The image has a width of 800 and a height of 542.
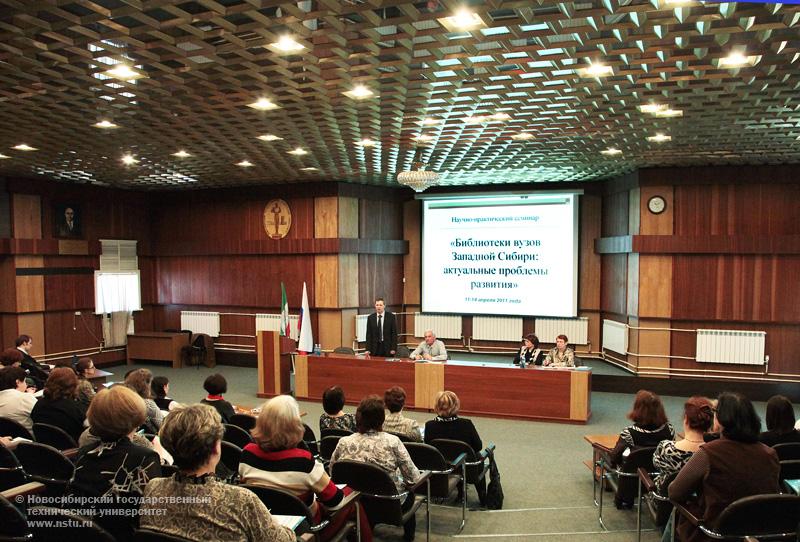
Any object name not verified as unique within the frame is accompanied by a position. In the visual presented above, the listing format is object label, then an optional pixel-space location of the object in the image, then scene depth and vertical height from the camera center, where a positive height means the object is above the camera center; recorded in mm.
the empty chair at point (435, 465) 3992 -1526
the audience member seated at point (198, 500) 2068 -912
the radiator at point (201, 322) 12453 -1597
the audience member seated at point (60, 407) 4227 -1163
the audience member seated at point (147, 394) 4352 -1113
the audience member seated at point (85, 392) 4562 -1148
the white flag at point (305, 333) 9492 -1404
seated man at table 8375 -1477
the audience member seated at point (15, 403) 4480 -1208
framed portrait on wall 11156 +536
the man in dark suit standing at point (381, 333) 9102 -1329
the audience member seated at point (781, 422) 3881 -1168
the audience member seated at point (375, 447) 3551 -1228
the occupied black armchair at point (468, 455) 4355 -1578
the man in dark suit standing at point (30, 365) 7045 -1478
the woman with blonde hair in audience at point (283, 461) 2852 -1064
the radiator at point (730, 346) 9016 -1532
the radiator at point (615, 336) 10016 -1574
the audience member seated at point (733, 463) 2842 -1062
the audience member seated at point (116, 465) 2402 -931
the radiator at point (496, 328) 11703 -1625
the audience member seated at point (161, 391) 4918 -1241
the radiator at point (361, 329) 11438 -1591
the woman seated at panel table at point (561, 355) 7793 -1445
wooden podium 9211 -1847
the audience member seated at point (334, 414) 4223 -1248
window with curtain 11766 -922
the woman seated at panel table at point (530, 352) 8055 -1447
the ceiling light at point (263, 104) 5594 +1421
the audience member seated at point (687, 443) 3301 -1140
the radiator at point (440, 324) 12227 -1615
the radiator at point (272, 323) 11672 -1521
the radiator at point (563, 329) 11273 -1575
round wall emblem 11820 +612
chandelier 7863 +962
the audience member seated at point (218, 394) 4750 -1218
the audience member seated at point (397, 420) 4324 -1298
